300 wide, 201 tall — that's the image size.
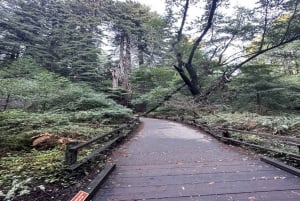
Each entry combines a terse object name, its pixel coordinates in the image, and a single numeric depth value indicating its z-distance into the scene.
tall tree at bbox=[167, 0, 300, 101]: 14.77
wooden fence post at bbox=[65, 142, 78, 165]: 3.85
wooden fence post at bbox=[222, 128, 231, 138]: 8.18
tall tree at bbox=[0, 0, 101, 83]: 20.84
